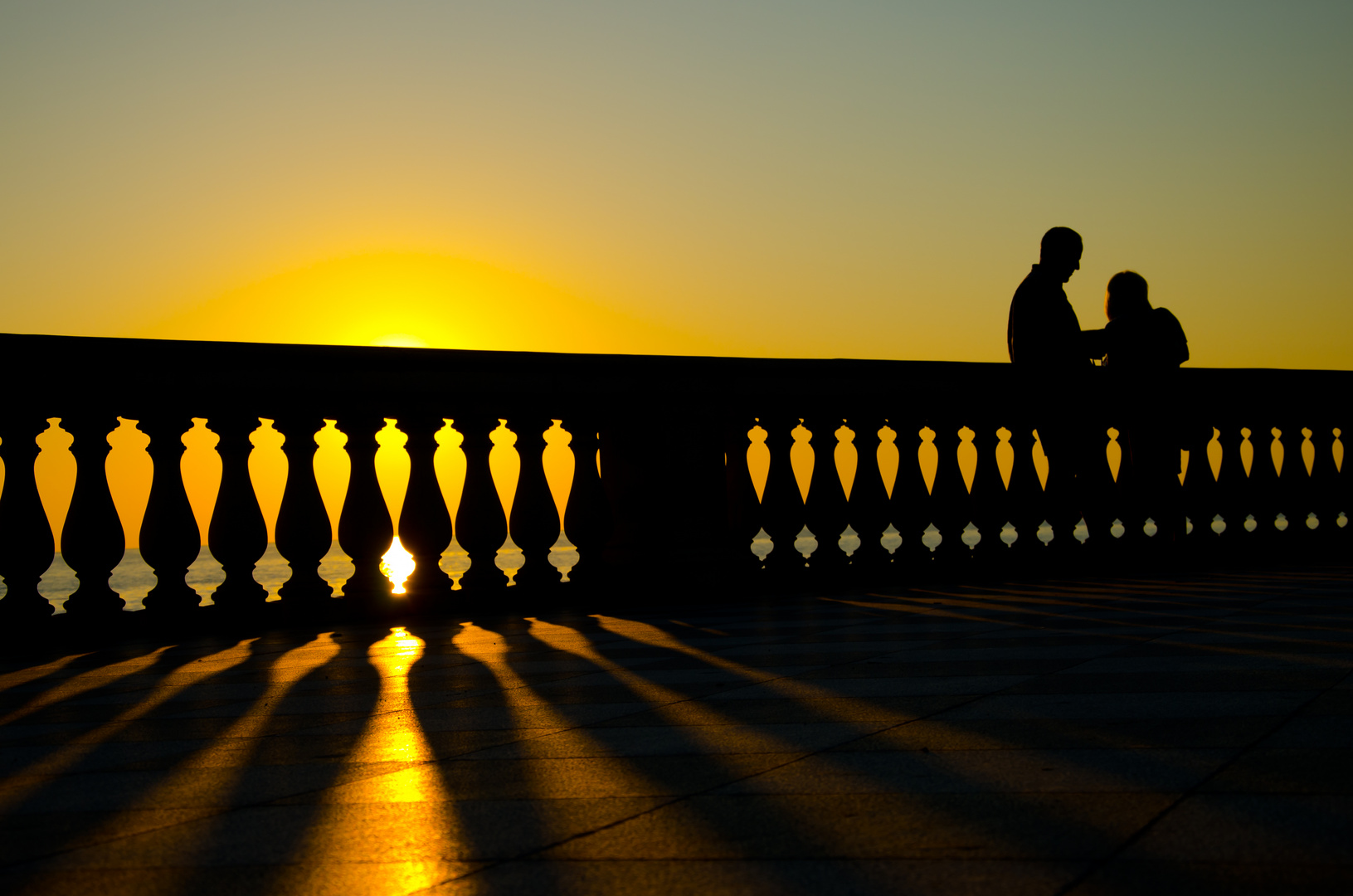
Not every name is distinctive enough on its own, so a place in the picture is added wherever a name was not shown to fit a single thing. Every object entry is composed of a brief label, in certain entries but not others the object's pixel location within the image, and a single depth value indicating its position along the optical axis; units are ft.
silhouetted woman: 25.73
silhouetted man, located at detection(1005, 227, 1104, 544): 24.45
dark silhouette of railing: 18.62
